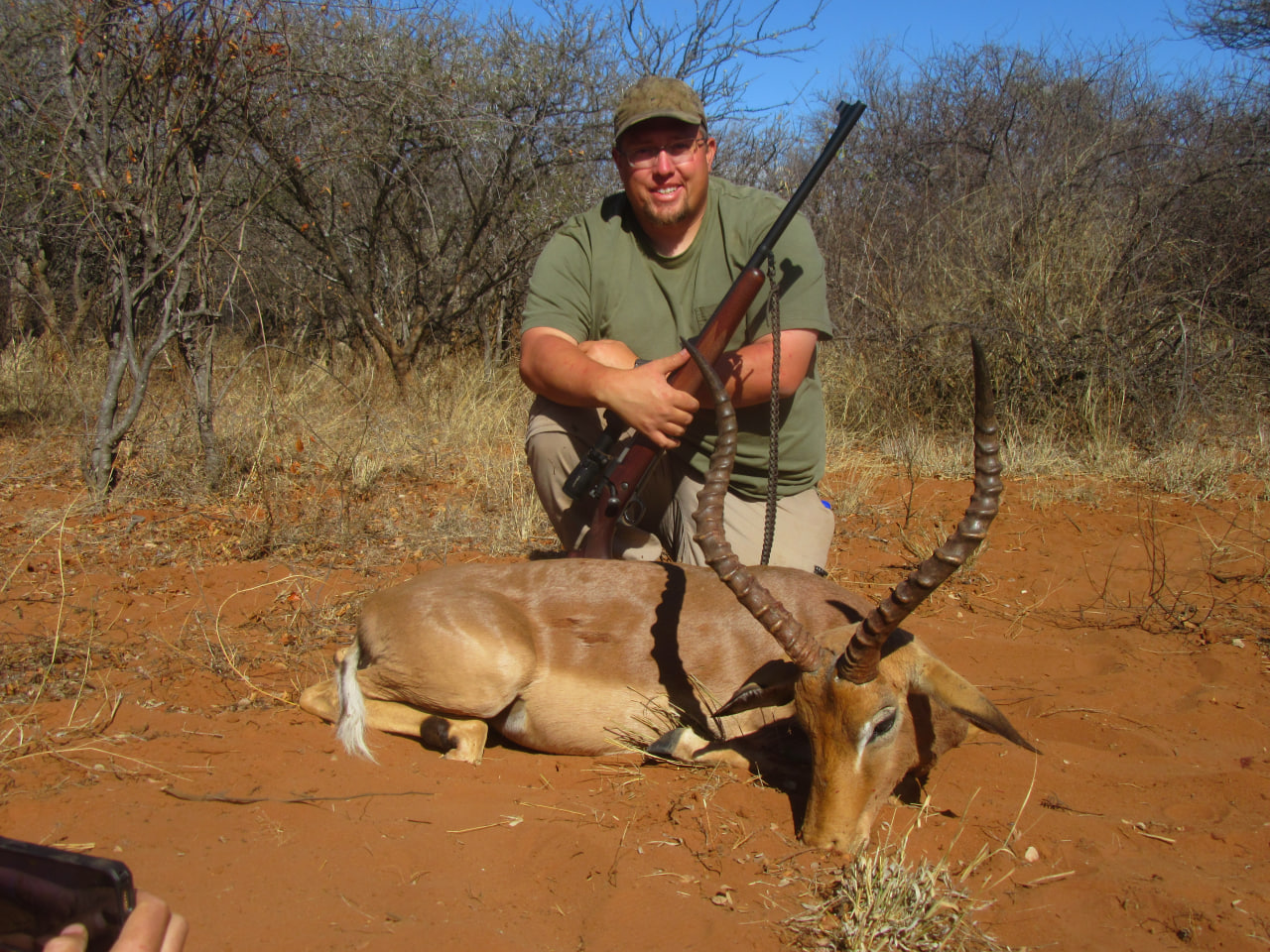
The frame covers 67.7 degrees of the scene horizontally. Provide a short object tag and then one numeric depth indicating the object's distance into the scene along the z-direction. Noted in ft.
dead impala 10.53
